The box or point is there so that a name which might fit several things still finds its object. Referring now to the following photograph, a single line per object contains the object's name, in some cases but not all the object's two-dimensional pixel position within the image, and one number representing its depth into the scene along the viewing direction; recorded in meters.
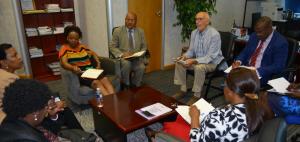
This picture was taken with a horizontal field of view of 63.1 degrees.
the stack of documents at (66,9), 4.06
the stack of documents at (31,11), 3.79
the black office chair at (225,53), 3.17
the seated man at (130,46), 3.49
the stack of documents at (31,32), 3.88
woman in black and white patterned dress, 1.27
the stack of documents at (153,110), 2.11
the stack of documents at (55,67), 4.20
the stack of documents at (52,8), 3.93
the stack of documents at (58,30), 4.11
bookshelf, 3.96
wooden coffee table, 2.01
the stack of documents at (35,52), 3.99
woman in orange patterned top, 2.95
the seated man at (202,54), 3.11
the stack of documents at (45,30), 3.98
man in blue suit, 2.61
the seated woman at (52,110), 1.75
